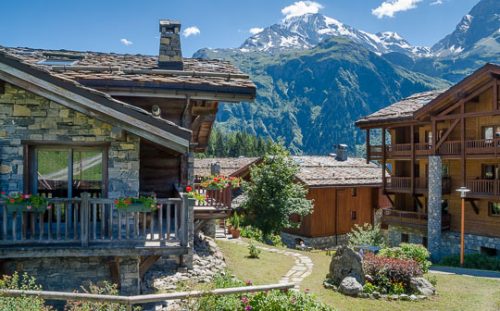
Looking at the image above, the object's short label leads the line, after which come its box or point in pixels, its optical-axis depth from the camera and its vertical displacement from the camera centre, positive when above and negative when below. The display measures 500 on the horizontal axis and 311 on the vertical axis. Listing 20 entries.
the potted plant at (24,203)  9.47 -0.91
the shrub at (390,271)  14.31 -3.48
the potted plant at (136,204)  9.59 -0.93
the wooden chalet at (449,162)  26.14 +0.09
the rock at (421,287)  14.11 -3.90
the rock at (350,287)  13.72 -3.78
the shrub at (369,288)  13.79 -3.83
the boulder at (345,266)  14.44 -3.36
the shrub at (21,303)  7.55 -2.45
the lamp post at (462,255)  22.65 -4.69
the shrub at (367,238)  24.83 -4.24
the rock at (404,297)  13.54 -4.01
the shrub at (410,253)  17.31 -3.51
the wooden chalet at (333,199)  33.66 -2.90
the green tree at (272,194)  26.66 -1.90
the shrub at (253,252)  18.12 -3.62
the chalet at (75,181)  9.66 -0.50
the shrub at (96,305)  7.97 -2.63
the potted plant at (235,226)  24.03 -3.73
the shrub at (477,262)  22.36 -4.99
